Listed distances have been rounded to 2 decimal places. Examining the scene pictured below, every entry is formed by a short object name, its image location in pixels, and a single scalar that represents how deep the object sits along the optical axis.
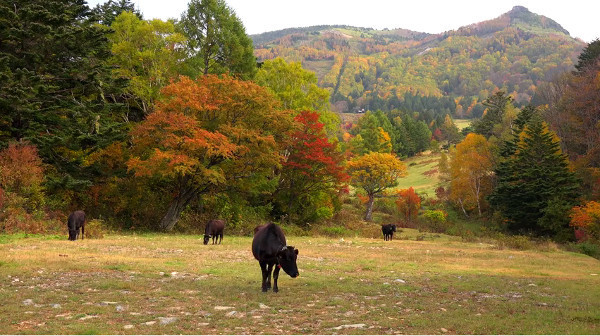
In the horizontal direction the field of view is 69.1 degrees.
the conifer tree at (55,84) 28.22
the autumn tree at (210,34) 43.44
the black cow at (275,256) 10.89
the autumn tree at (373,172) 61.16
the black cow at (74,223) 21.77
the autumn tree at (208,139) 28.83
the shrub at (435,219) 56.38
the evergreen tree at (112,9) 49.22
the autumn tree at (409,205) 62.34
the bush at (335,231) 39.61
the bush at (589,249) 28.94
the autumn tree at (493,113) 90.81
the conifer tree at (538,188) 45.44
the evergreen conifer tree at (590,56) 65.06
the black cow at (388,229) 36.34
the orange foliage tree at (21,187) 24.06
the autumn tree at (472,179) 66.69
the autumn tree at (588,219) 36.66
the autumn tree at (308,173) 39.84
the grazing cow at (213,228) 23.92
